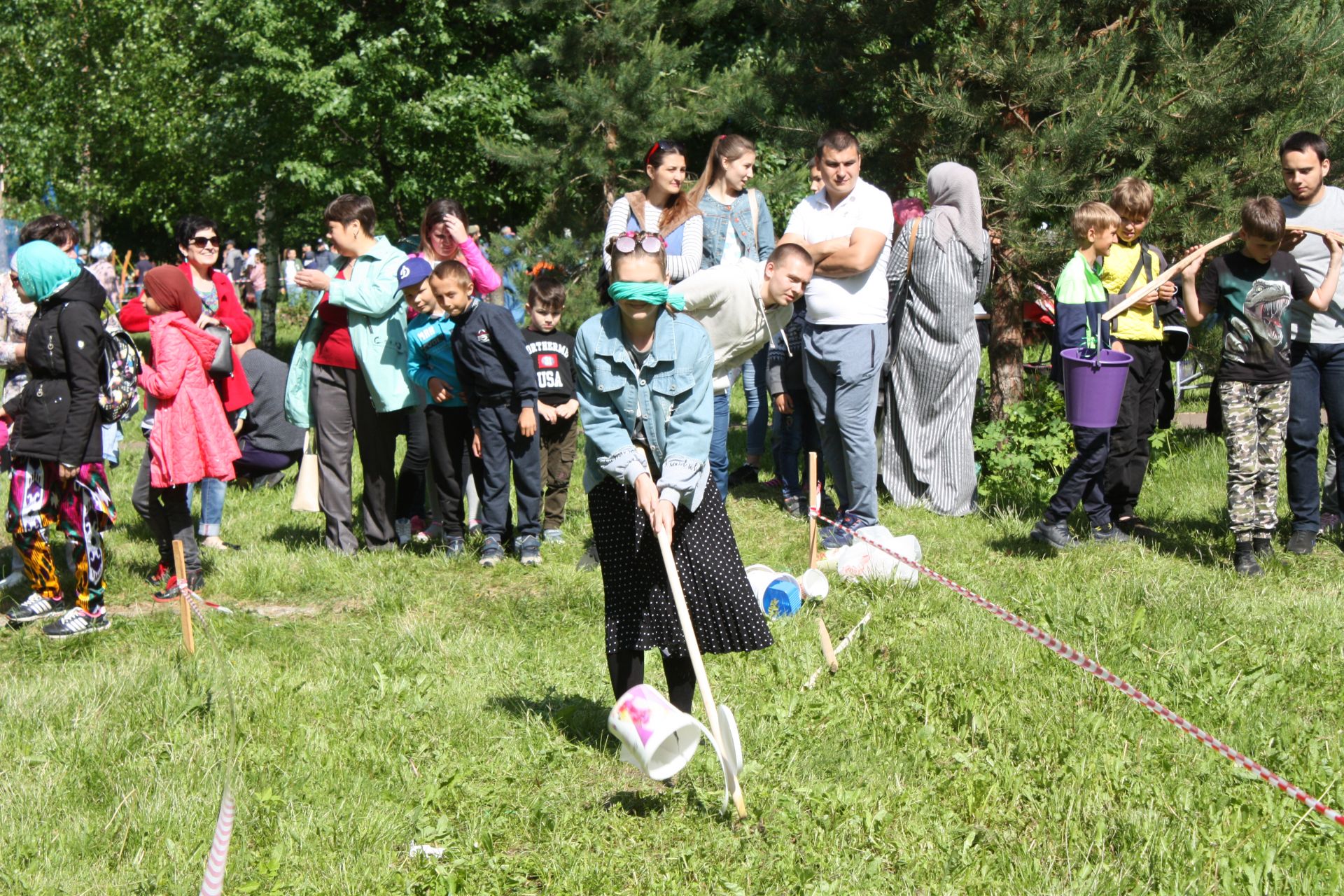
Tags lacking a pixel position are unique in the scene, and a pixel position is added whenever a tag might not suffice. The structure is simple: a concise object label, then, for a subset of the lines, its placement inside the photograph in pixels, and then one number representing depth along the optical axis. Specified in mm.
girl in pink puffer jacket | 6531
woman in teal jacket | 7312
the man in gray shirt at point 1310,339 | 6711
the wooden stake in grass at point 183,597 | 5184
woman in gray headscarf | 7828
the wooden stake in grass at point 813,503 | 5652
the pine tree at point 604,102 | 13242
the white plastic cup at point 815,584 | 6008
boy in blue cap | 7281
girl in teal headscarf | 5930
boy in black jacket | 7105
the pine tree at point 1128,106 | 8094
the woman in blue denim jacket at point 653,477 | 4090
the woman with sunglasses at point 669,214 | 6980
